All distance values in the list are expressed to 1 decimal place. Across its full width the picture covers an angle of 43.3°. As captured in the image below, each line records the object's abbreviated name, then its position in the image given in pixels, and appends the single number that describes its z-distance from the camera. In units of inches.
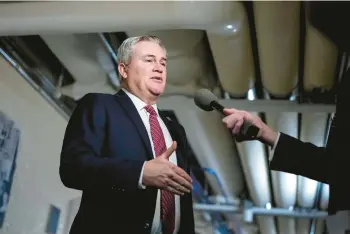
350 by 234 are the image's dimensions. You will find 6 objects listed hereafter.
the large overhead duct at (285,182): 75.6
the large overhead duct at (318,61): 53.2
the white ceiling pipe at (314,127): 74.9
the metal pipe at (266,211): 116.9
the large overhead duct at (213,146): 77.4
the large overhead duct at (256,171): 87.3
